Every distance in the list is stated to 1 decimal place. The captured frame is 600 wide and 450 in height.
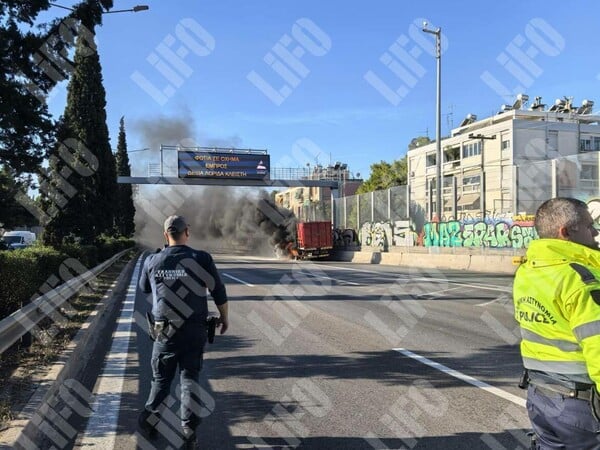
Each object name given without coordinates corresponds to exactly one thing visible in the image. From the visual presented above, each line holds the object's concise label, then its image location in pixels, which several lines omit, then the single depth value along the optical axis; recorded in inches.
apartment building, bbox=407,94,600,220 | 811.4
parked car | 1332.2
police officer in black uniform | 156.6
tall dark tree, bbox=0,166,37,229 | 334.3
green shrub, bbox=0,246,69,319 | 300.4
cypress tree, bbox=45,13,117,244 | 633.6
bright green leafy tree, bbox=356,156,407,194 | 2721.5
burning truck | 1421.0
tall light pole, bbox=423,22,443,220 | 1006.4
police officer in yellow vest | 81.3
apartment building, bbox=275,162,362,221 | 1820.9
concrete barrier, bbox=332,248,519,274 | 835.4
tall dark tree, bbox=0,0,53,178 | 278.5
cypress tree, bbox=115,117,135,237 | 1722.4
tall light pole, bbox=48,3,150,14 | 625.2
